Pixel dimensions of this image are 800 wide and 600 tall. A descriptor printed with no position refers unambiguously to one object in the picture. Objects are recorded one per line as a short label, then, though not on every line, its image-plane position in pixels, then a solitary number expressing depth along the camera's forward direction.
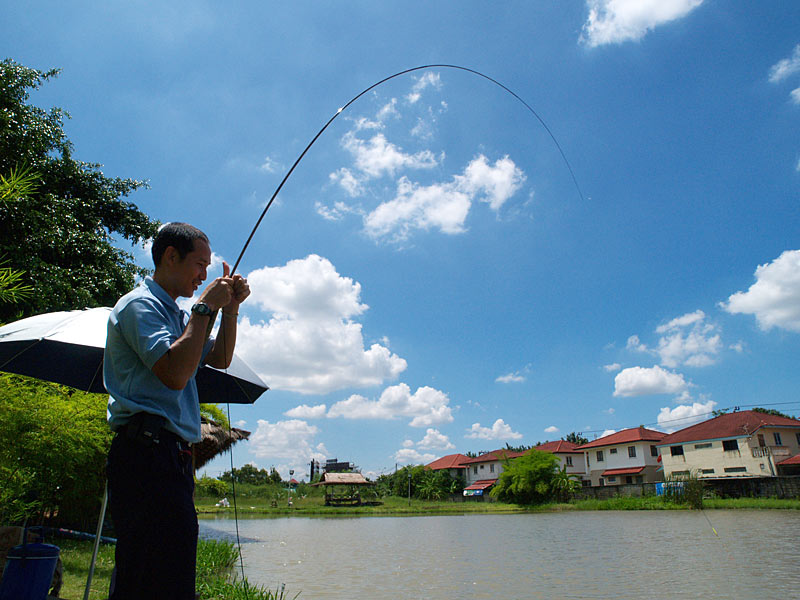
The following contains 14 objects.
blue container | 2.79
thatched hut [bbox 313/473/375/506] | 35.84
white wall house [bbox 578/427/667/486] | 38.37
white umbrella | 2.88
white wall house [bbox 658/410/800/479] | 29.58
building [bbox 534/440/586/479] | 46.06
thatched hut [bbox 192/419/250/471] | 14.60
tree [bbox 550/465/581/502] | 33.84
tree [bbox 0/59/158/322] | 9.16
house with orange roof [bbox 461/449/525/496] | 49.17
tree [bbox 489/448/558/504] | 34.62
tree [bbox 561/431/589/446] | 64.84
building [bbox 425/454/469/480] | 56.15
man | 1.30
